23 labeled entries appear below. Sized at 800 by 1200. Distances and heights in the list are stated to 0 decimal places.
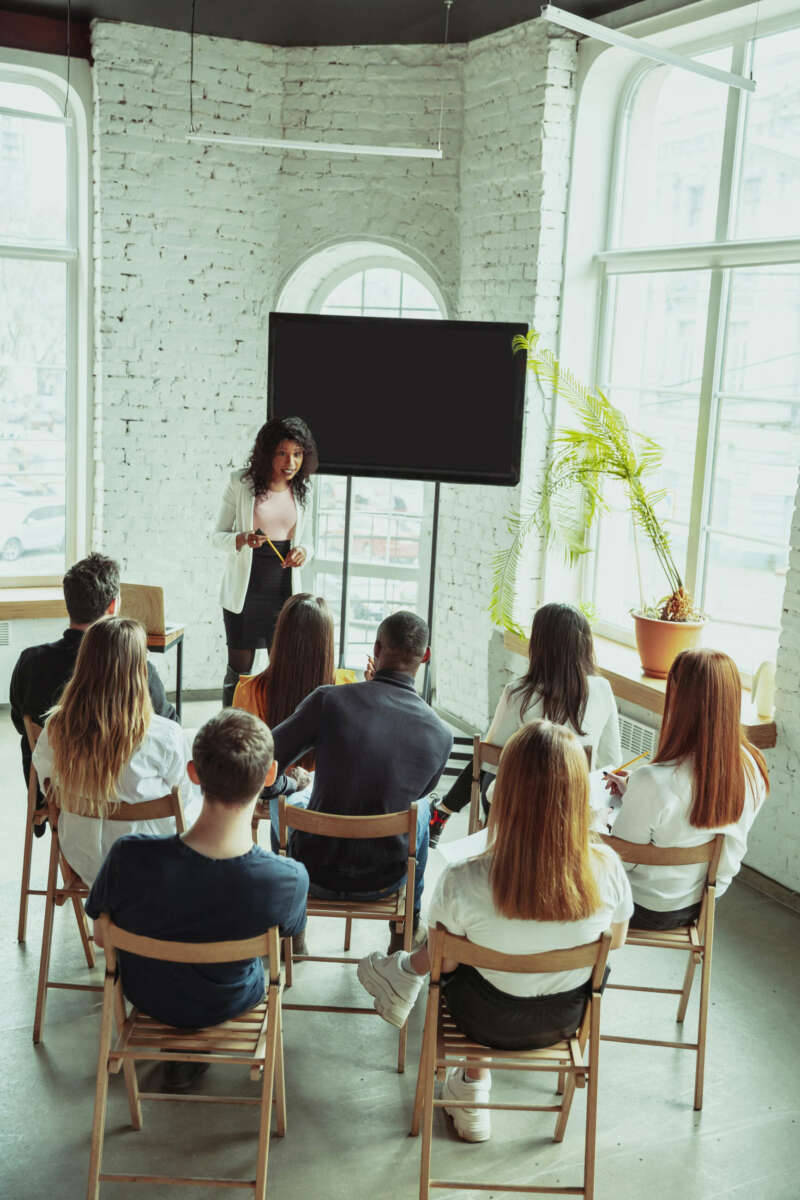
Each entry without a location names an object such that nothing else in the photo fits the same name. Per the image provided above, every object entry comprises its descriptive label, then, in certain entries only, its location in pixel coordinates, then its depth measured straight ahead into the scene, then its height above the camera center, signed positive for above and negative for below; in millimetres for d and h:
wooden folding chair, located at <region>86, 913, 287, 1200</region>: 2305 -1389
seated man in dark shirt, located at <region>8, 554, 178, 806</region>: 3414 -774
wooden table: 5957 -1071
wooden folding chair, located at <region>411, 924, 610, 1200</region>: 2307 -1393
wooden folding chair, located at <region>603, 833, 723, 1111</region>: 2842 -1353
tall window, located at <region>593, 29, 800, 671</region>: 4602 +562
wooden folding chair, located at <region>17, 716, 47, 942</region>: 3500 -1390
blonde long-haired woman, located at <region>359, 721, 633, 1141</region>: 2307 -983
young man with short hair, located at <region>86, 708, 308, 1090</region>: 2350 -974
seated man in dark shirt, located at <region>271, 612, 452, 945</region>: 3090 -956
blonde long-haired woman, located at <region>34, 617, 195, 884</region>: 2947 -883
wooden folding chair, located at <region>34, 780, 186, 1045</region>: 2955 -1338
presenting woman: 5039 -573
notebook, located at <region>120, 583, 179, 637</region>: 5238 -921
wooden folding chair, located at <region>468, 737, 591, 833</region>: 3447 -1023
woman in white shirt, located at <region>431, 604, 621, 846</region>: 3480 -825
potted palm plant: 4746 -338
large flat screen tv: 4785 +147
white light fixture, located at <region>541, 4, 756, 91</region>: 3326 +1314
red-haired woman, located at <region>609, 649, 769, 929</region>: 2885 -867
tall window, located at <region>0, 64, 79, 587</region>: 5938 +426
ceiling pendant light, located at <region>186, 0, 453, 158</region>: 5004 +1240
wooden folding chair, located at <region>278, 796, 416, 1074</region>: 2848 -1231
